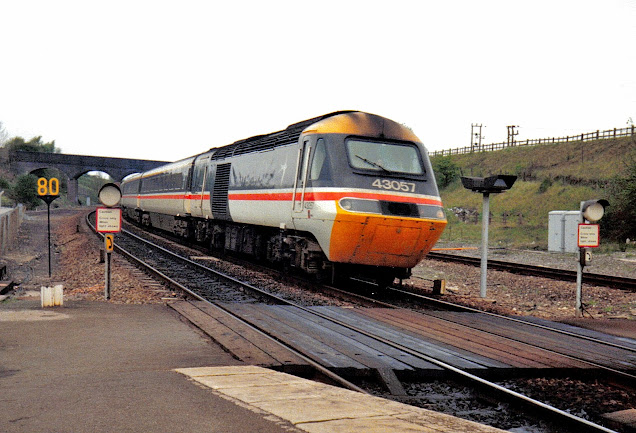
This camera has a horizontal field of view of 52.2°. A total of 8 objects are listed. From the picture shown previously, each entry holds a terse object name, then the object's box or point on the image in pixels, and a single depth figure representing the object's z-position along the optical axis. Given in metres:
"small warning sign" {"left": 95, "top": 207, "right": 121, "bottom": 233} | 11.26
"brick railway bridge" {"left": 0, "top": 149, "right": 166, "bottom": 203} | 75.94
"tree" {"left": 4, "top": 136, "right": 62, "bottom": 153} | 100.93
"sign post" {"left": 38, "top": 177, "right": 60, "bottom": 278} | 19.44
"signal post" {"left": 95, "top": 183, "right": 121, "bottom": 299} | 11.27
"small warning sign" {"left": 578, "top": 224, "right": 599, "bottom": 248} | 12.22
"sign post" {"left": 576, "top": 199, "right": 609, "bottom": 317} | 12.16
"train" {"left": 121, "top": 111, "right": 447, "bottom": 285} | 12.00
